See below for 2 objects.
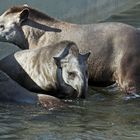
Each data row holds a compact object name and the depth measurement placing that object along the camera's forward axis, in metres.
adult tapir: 19.77
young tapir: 18.05
